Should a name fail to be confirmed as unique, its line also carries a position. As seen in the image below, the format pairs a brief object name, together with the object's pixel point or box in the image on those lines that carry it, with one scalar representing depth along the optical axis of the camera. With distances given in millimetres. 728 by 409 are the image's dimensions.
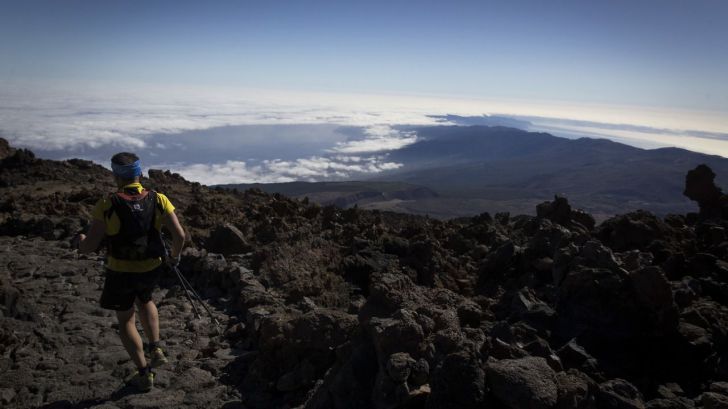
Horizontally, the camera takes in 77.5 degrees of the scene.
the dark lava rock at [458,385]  3062
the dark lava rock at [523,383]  2965
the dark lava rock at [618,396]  3271
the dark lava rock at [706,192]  12453
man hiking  4078
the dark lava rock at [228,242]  8953
